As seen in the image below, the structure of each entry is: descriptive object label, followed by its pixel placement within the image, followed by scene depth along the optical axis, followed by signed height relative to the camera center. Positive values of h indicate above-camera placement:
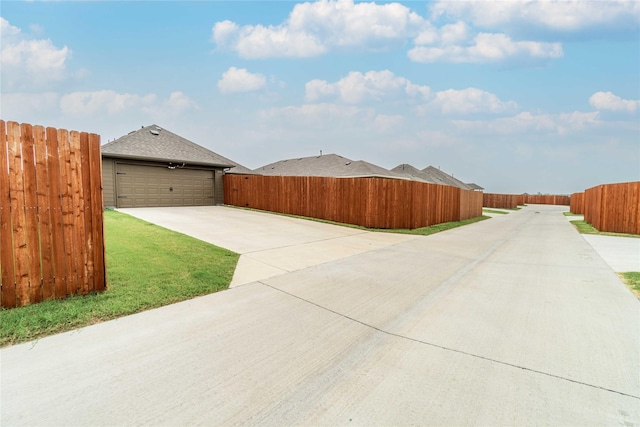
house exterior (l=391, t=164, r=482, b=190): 30.07 +2.54
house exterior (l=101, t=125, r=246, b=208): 16.52 +1.50
